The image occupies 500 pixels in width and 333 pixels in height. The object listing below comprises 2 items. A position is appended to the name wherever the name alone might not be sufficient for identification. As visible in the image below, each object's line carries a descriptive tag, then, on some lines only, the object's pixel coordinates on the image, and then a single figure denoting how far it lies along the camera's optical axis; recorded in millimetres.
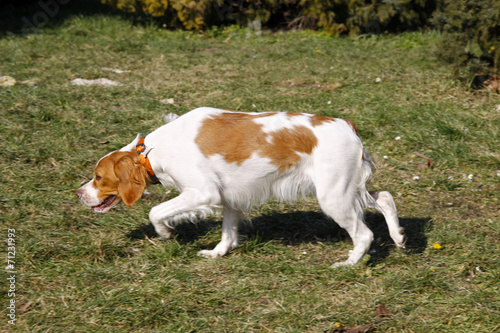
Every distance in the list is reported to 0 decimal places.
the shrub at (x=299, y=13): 17656
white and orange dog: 7004
